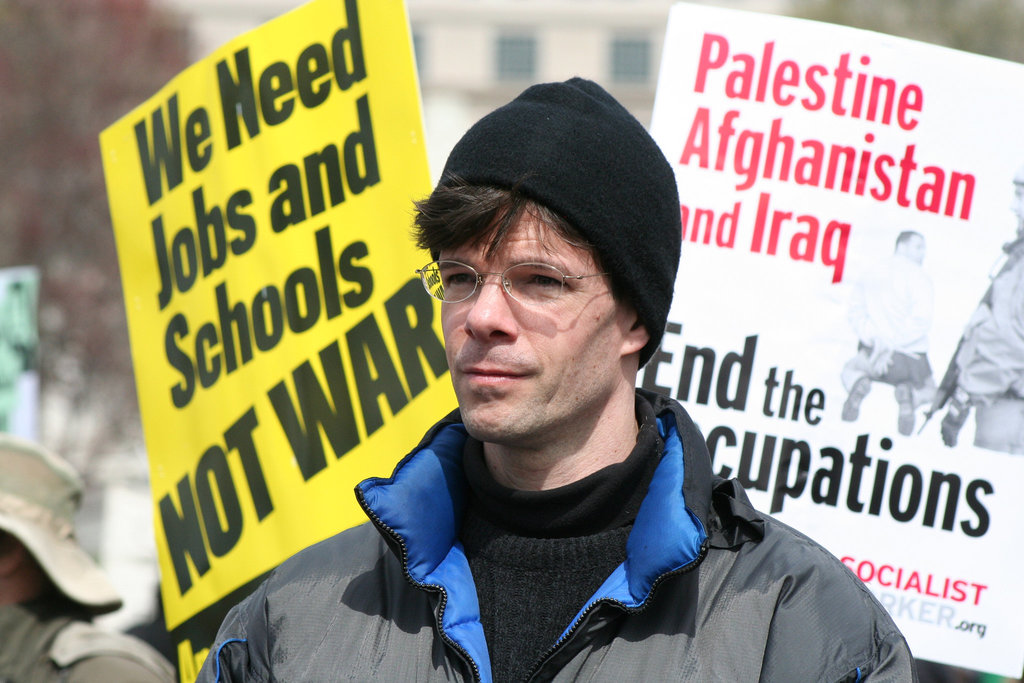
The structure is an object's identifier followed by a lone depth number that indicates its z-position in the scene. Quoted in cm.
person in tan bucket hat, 327
